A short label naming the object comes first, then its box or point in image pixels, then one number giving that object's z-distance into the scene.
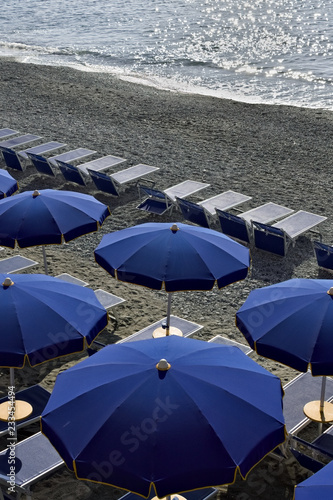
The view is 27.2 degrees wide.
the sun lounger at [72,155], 15.85
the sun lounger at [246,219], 12.30
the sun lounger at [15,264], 10.81
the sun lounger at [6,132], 18.17
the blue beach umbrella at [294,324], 6.60
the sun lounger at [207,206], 12.88
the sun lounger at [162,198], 13.60
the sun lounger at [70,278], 10.44
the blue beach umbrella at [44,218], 9.33
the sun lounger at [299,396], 7.41
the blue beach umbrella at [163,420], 5.10
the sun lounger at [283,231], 11.90
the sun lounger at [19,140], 17.28
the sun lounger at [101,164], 15.39
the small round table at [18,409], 7.51
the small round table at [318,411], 7.52
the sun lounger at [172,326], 9.09
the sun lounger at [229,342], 8.91
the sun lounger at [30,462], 6.35
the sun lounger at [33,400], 7.43
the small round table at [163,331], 9.08
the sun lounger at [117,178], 14.35
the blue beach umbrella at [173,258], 8.34
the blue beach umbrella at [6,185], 11.32
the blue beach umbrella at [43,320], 6.71
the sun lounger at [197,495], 6.34
